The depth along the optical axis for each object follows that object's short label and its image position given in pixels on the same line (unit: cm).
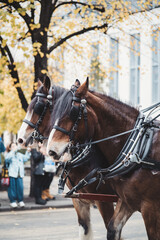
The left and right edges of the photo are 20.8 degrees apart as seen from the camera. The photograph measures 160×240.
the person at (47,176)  1241
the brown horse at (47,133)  560
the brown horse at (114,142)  434
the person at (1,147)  1183
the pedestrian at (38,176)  1226
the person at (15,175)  1179
